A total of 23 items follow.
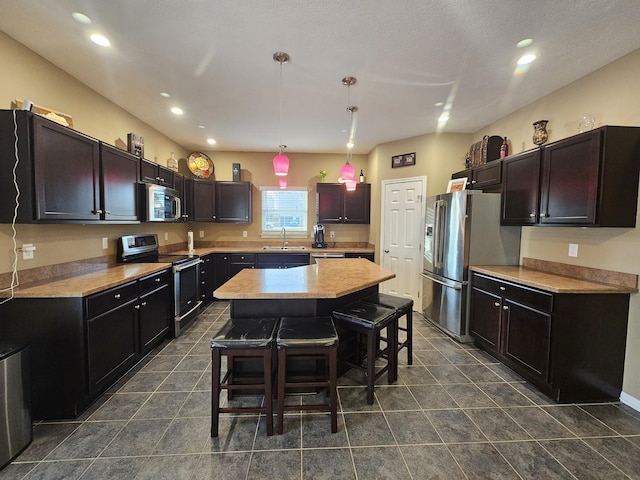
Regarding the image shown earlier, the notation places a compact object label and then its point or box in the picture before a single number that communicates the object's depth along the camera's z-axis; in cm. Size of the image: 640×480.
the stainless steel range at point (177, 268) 332
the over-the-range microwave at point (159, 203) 321
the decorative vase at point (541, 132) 289
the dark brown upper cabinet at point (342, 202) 523
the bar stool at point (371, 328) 213
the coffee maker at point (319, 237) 529
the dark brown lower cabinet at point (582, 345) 220
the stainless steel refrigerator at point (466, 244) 324
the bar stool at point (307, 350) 184
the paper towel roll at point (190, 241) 457
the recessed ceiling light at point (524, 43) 204
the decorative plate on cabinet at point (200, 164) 511
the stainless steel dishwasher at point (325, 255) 493
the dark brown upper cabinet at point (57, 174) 187
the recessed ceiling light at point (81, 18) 185
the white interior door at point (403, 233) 436
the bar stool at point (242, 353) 179
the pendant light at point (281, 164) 264
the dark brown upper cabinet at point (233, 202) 510
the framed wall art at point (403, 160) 445
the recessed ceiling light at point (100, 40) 206
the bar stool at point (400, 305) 252
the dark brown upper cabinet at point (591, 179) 212
